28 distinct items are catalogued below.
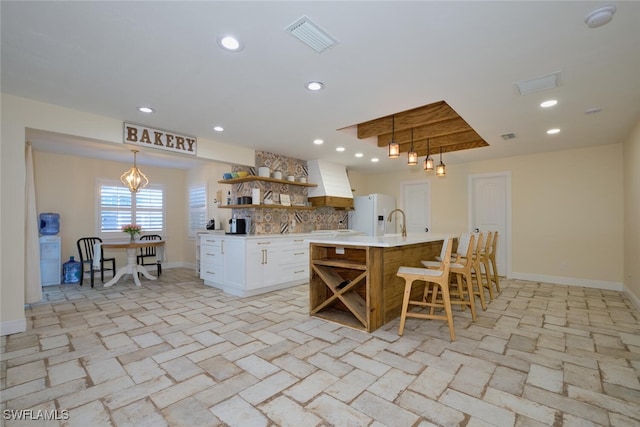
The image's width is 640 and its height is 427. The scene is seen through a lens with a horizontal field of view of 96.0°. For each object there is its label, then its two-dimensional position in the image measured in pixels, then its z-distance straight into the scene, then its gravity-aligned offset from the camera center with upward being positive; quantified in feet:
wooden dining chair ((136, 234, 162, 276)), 20.67 -3.03
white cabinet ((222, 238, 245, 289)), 14.79 -2.67
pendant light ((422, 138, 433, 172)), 14.40 +2.24
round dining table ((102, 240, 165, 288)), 16.42 -2.82
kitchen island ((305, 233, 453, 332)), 9.94 -2.58
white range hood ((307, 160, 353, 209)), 19.44 +1.70
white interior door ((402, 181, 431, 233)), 22.95 +0.36
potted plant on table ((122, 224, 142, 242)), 18.17 -1.13
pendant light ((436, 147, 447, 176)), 14.92 +2.04
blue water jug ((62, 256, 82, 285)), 18.29 -3.72
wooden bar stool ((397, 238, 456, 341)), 9.21 -2.26
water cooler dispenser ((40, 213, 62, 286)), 17.54 -2.29
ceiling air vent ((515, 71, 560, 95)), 8.41 +3.79
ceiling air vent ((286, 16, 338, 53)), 6.17 +3.97
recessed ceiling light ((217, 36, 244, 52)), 6.64 +3.99
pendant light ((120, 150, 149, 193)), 18.06 +2.18
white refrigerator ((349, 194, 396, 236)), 22.08 -0.37
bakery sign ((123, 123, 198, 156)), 12.23 +3.36
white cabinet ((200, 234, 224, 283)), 16.16 -2.72
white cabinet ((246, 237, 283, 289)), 14.78 -2.71
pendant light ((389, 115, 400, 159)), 11.68 +2.42
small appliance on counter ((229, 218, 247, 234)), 16.69 -0.84
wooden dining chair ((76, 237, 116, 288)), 18.01 -2.48
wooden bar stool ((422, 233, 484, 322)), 11.01 -2.28
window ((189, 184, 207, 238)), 23.35 +0.34
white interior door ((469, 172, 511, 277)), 19.20 +0.02
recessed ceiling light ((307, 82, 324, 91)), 8.86 +3.92
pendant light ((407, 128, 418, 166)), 12.94 +2.35
